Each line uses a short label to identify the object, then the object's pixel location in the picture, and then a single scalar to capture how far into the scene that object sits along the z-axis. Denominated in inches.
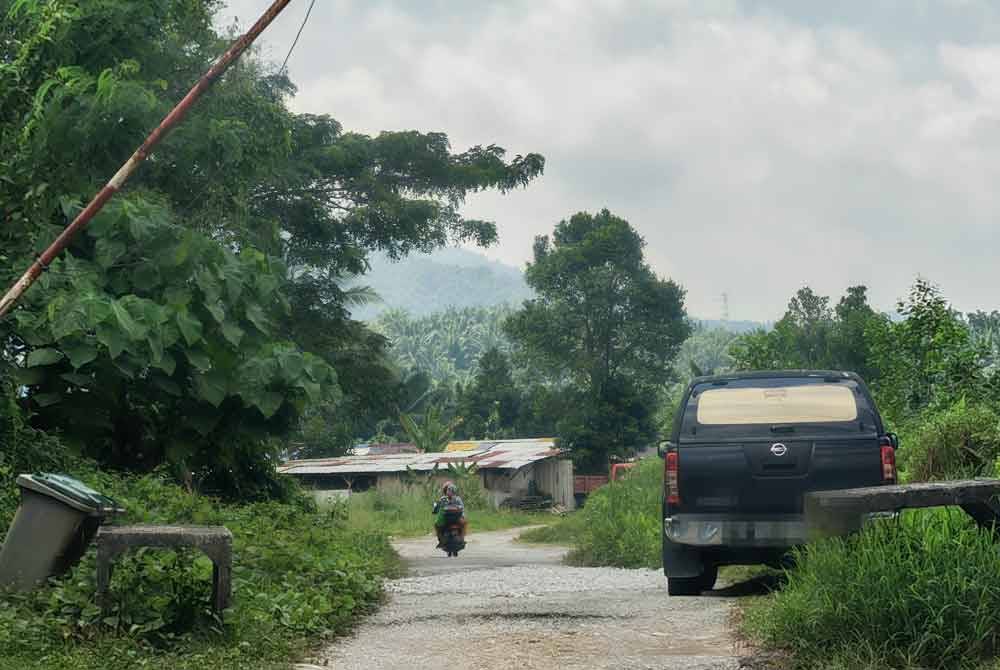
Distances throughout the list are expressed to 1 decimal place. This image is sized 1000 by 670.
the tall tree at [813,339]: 1856.5
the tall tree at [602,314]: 2736.2
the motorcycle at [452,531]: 1063.0
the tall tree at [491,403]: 2970.0
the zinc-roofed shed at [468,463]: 2025.1
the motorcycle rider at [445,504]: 1077.1
